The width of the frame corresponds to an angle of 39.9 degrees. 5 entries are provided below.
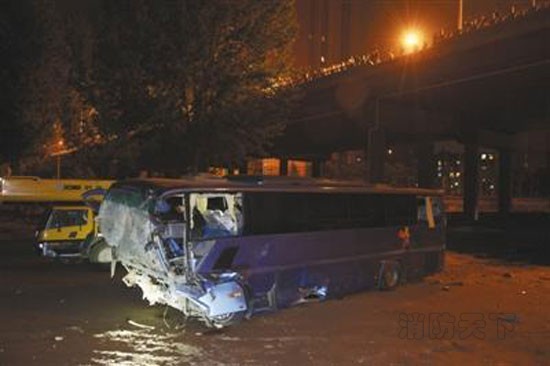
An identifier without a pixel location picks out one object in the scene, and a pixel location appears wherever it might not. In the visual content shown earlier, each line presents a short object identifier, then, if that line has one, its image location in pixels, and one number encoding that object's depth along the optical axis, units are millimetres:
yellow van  23250
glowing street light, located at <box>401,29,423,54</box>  41125
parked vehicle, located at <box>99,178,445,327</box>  12859
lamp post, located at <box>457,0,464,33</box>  41138
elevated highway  34438
